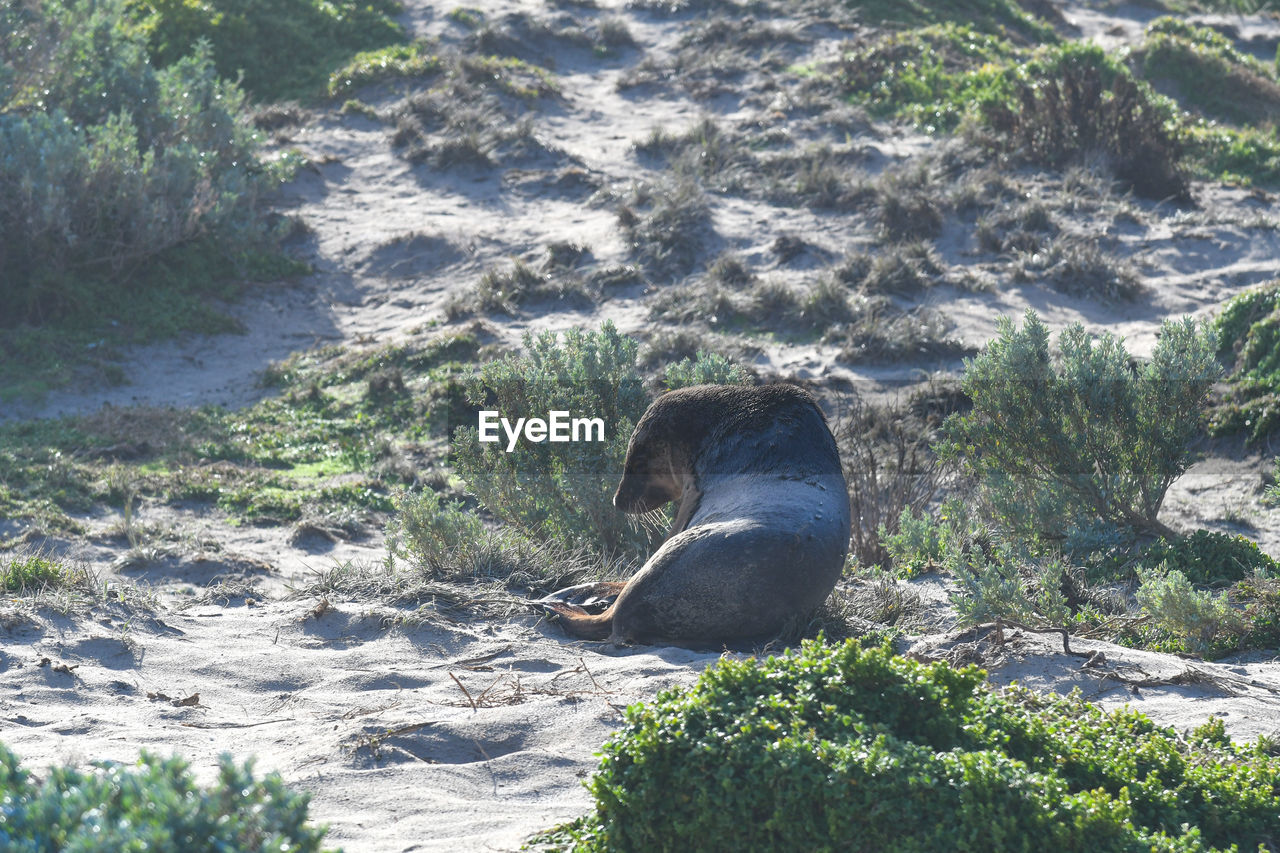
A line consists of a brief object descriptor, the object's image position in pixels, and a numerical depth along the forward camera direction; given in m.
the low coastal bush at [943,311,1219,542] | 6.86
